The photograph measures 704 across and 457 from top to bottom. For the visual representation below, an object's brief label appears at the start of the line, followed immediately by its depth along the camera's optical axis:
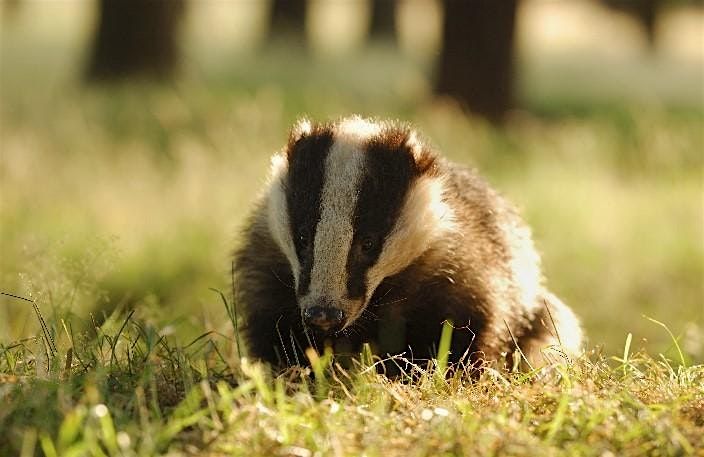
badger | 3.87
